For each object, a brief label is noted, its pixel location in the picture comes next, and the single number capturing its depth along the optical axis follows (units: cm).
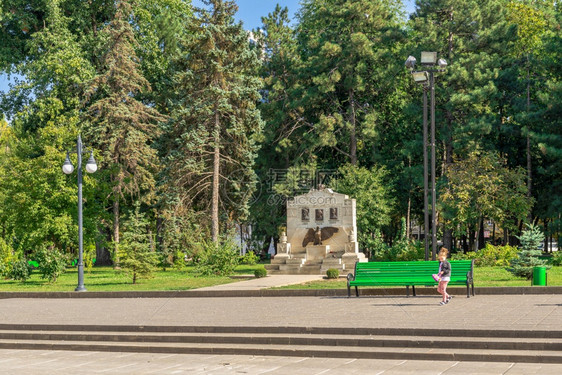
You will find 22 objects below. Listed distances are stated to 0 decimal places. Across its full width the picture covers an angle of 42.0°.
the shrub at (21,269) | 2980
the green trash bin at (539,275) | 2039
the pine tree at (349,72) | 4744
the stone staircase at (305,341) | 1155
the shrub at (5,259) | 3155
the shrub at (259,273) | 2889
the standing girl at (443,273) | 1748
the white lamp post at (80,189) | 2428
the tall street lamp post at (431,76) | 2309
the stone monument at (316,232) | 3231
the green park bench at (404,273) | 1877
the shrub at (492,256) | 3366
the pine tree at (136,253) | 2661
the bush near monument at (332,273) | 2611
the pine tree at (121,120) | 4422
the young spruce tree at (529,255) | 2167
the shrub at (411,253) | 3509
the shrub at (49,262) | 2850
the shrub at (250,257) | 3634
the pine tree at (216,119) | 4362
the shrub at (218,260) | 3033
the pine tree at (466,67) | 4472
